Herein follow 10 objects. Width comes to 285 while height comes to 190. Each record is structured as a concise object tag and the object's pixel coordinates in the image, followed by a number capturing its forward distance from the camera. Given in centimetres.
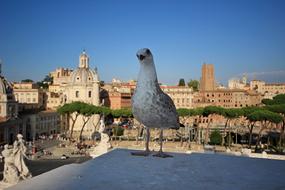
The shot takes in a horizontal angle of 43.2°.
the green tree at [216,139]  4766
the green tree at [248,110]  5038
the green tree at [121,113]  5697
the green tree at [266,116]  4453
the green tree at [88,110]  5456
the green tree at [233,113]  5097
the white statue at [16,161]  1378
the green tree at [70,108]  5444
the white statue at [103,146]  1885
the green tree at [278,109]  5058
